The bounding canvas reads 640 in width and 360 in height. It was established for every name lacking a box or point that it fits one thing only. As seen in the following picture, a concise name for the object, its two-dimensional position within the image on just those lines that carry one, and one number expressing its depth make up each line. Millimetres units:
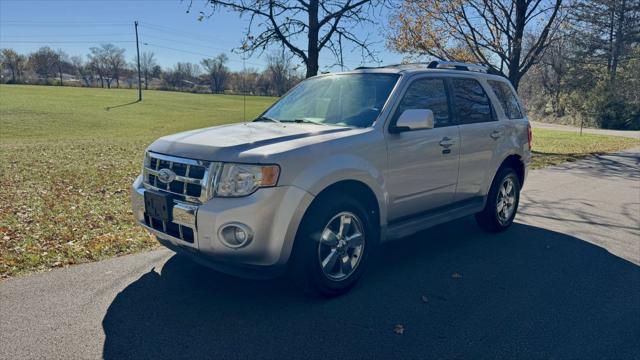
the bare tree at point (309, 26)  10273
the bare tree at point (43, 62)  103938
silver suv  3354
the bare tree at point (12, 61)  102312
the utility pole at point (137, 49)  58250
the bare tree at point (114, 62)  110625
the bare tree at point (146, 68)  99725
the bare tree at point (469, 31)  16203
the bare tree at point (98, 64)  109312
